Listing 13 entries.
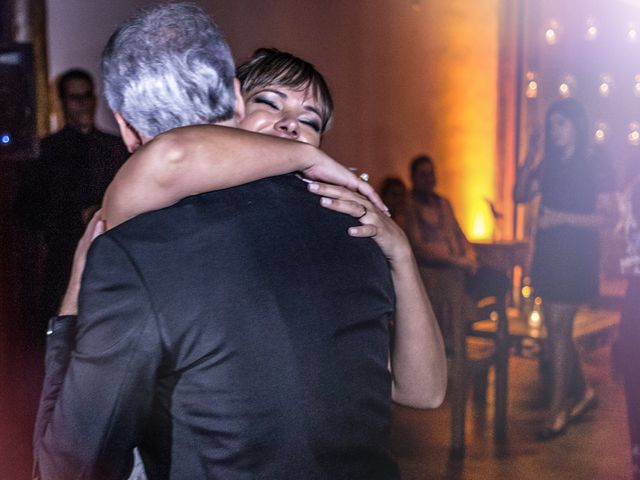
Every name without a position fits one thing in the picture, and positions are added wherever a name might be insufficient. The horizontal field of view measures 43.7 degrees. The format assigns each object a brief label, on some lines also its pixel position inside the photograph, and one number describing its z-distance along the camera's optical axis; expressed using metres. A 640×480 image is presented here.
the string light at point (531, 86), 8.11
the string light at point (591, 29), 8.46
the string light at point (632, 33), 8.44
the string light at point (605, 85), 8.39
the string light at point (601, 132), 8.36
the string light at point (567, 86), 8.30
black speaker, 2.03
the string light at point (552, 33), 8.28
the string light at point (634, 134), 8.33
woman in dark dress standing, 4.03
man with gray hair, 0.88
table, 5.61
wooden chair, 3.56
